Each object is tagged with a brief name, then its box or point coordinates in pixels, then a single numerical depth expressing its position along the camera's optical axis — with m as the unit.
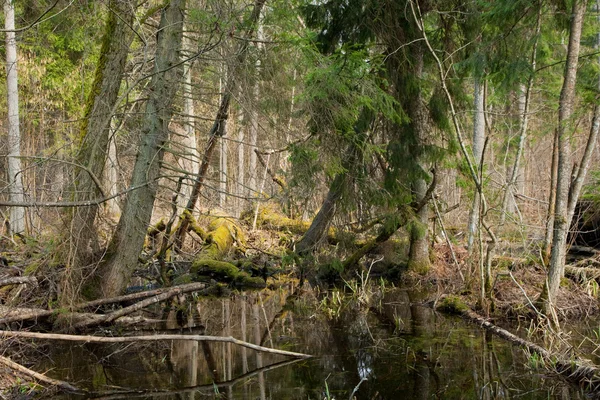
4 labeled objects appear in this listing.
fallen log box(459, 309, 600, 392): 5.14
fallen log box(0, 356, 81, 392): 5.39
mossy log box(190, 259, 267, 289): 12.44
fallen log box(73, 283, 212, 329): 7.37
